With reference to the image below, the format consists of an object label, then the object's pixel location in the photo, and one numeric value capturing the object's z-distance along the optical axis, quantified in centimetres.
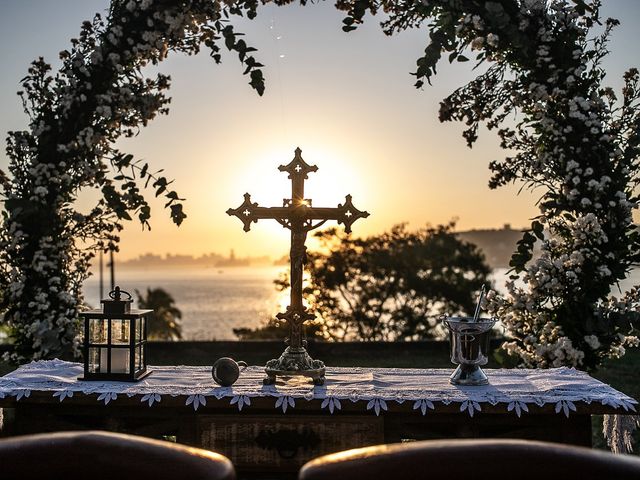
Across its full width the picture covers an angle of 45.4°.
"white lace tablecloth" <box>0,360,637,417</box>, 357
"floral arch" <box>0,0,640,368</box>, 494
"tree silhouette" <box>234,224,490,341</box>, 1344
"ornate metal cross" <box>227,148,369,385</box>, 420
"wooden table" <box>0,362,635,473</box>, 358
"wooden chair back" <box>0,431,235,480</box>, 139
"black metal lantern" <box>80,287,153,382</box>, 393
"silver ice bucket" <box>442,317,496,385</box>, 384
